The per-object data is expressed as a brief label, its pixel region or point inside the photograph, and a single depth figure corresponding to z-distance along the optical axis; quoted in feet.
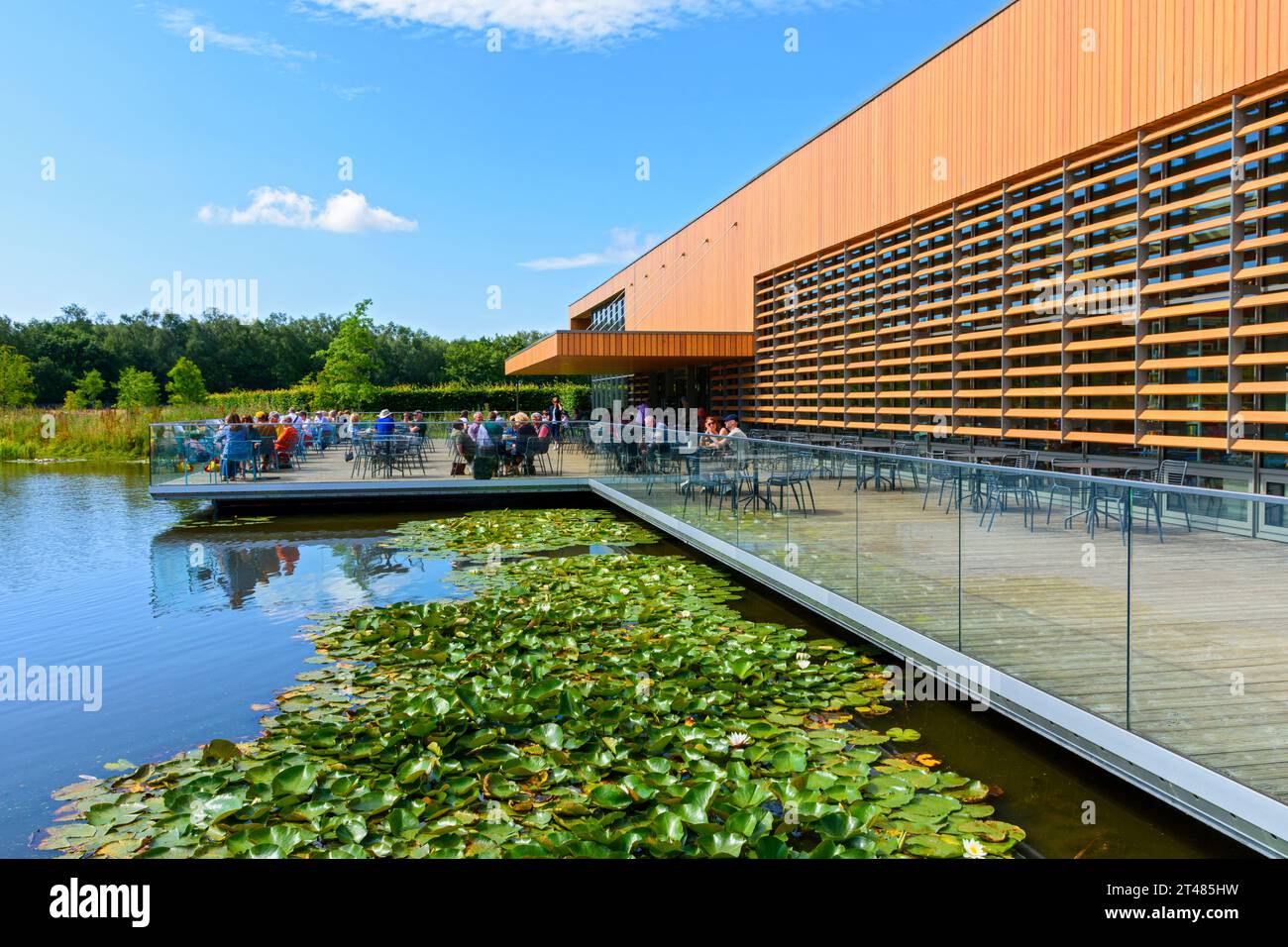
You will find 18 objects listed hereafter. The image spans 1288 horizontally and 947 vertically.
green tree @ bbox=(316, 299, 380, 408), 180.86
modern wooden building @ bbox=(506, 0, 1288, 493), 31.32
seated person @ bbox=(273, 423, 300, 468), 69.36
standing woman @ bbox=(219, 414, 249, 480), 60.03
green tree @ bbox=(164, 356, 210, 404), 235.81
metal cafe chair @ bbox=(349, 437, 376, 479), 64.88
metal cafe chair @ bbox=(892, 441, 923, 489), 23.48
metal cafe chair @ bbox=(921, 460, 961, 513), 21.68
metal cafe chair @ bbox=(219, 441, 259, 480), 60.03
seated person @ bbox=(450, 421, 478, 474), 62.80
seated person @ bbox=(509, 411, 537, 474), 63.82
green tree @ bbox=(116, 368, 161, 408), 218.79
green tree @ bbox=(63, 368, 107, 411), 233.96
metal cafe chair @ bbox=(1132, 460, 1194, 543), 14.99
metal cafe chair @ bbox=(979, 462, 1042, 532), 18.98
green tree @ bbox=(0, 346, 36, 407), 185.26
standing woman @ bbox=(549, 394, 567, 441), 64.90
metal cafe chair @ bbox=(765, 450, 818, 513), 29.35
